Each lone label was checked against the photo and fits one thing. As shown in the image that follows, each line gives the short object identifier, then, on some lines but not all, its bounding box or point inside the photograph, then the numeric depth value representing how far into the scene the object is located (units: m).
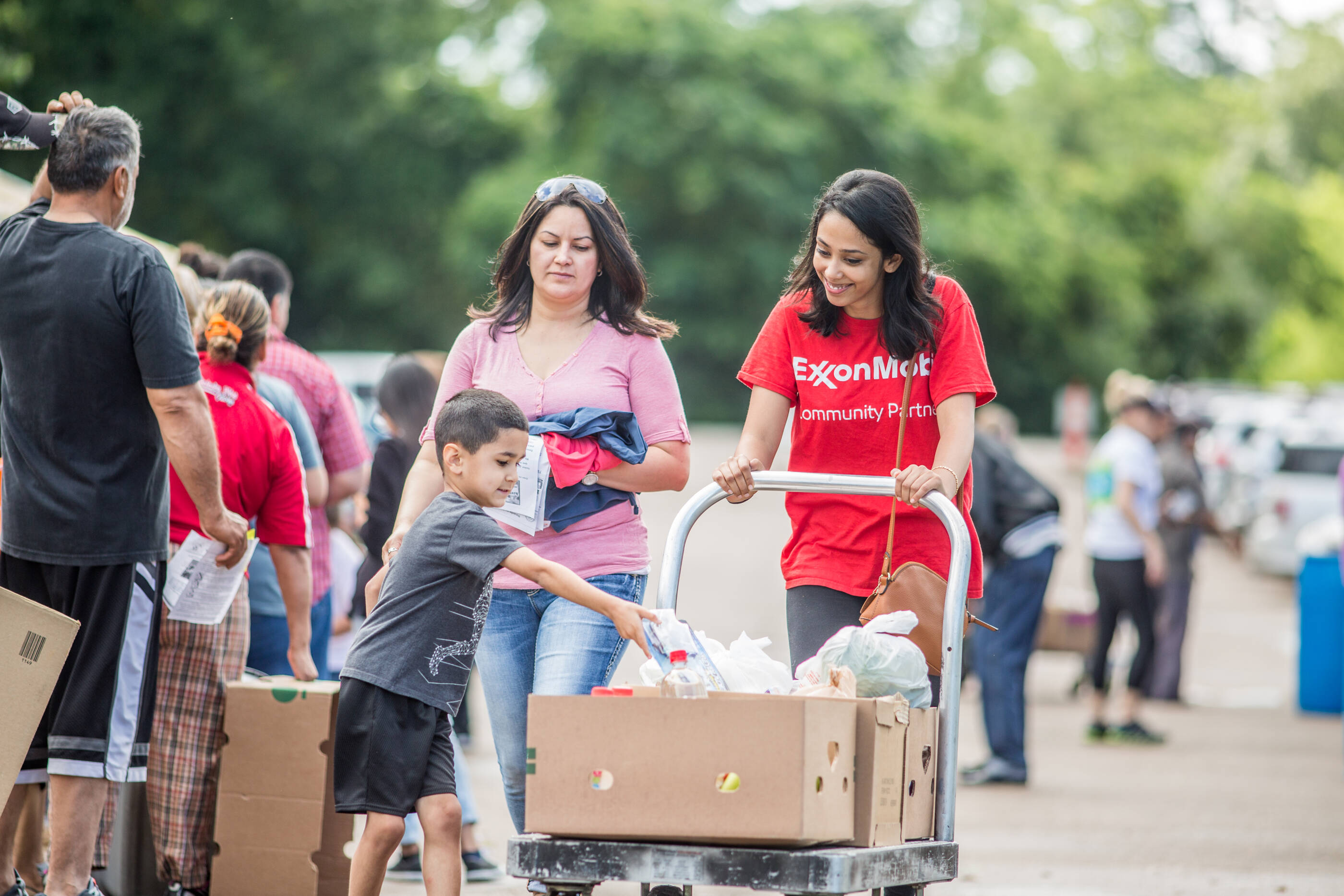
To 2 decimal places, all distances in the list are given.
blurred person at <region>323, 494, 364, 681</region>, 13.59
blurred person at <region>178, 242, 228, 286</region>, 13.99
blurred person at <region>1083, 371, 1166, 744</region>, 21.42
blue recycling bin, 23.84
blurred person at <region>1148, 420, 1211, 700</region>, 25.50
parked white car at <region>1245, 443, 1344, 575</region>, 40.12
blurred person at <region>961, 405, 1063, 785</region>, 17.84
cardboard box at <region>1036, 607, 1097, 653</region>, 26.22
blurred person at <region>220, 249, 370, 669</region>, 12.43
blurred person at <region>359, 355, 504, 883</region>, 12.09
